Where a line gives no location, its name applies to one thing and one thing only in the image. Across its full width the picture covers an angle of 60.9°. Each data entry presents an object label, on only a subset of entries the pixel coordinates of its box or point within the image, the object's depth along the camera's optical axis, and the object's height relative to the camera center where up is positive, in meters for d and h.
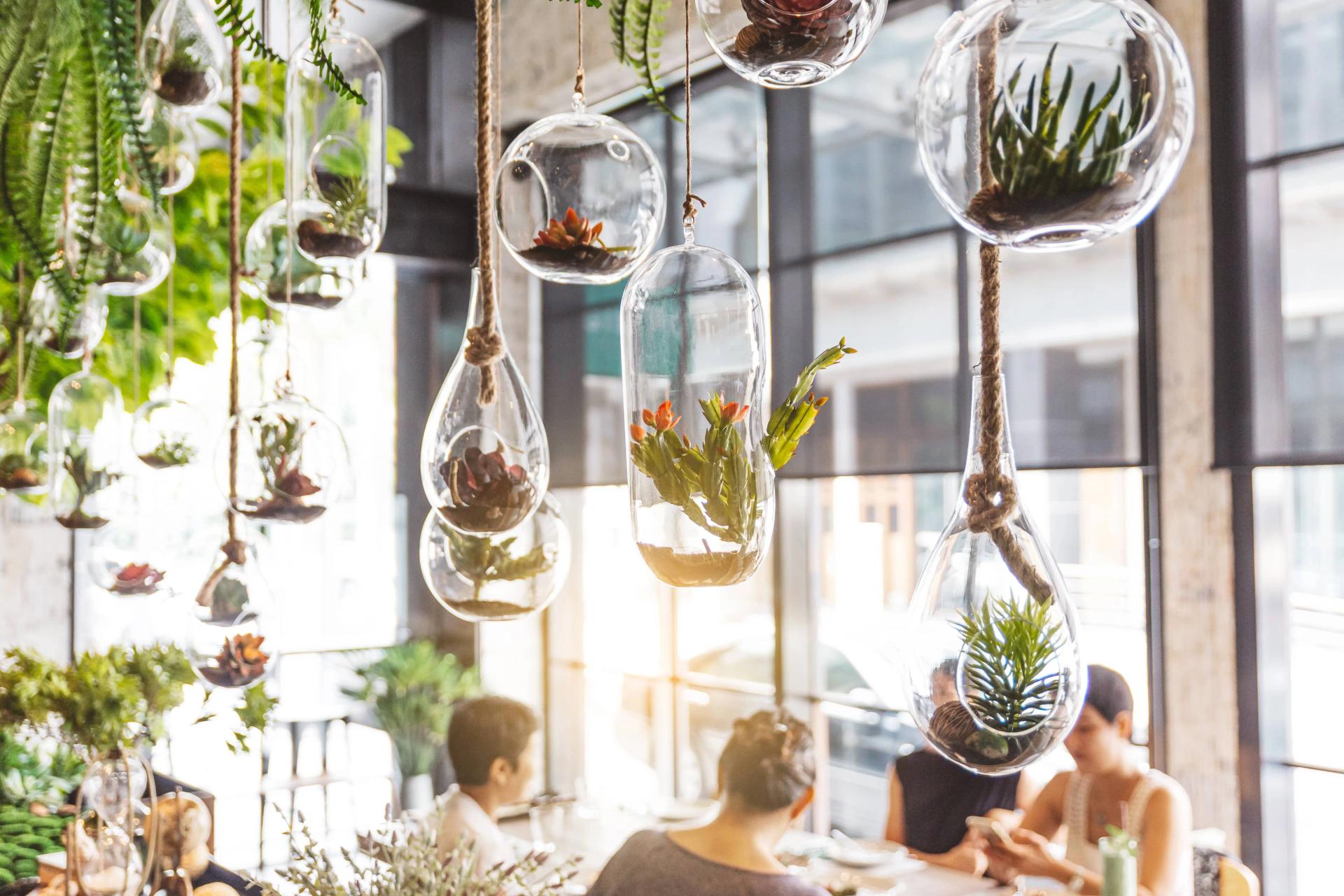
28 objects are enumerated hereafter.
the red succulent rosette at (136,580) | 1.62 -0.13
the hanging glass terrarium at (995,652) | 0.65 -0.09
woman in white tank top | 2.68 -0.80
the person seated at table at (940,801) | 3.34 -0.93
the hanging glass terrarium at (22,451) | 1.77 +0.06
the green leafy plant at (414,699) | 4.96 -0.92
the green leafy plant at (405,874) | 1.26 -0.44
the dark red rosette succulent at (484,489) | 0.81 +0.00
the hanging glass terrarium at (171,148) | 1.50 +0.46
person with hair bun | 2.05 -0.66
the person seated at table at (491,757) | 2.63 -0.62
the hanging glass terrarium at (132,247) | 1.46 +0.32
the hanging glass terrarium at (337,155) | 1.18 +0.35
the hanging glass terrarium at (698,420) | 0.71 +0.04
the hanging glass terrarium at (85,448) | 1.62 +0.06
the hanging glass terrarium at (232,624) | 1.40 -0.17
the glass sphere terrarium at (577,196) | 0.85 +0.22
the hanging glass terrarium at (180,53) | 1.22 +0.47
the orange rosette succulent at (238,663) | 1.43 -0.22
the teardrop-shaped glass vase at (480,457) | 0.81 +0.02
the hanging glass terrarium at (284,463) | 1.25 +0.03
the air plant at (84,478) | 1.63 +0.02
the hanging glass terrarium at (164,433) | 1.68 +0.09
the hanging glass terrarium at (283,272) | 1.38 +0.26
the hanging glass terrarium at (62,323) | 1.68 +0.25
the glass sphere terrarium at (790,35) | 0.64 +0.26
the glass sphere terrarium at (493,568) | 0.94 -0.07
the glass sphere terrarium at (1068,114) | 0.51 +0.17
